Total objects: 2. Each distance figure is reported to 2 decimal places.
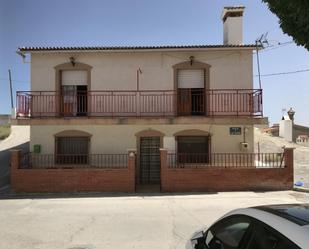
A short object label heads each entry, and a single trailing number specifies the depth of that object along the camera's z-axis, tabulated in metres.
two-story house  9.42
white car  1.48
